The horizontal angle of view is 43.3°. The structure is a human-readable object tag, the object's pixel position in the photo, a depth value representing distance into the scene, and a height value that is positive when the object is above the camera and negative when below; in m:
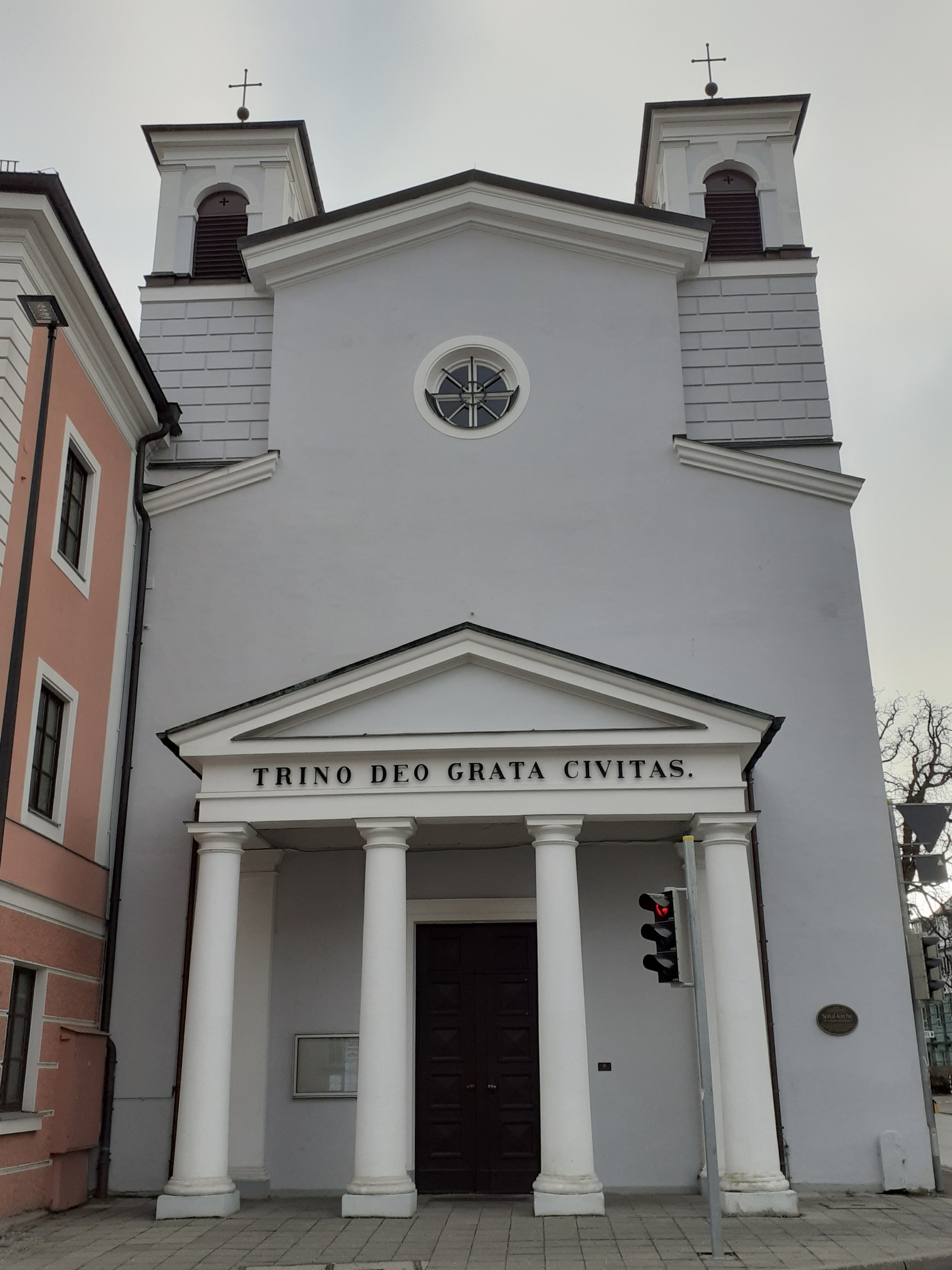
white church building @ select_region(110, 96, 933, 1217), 12.28 +3.57
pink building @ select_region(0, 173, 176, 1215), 11.75 +3.98
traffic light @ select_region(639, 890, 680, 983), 9.93 +0.97
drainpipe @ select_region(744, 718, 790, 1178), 12.57 +1.27
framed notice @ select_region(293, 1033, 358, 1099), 13.69 +0.01
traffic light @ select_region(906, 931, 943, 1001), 13.45 +1.00
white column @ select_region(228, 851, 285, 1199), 13.38 +0.48
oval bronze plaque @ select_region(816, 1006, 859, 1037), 13.51 +0.41
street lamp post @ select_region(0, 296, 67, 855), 11.33 +4.67
